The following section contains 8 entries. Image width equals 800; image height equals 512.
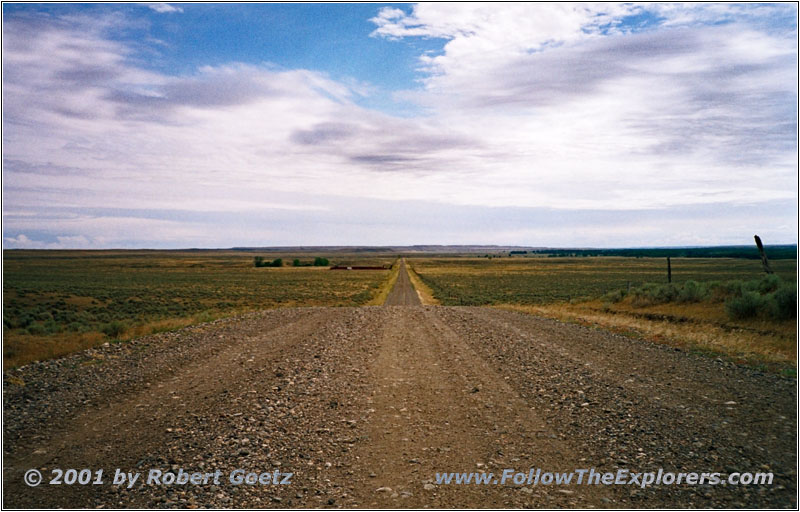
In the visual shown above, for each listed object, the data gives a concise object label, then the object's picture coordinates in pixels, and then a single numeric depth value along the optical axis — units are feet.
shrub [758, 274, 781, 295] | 62.59
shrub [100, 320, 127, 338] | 56.24
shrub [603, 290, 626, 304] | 90.89
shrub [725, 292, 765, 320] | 56.47
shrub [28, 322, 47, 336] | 75.45
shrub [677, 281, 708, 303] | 72.95
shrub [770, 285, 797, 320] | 53.06
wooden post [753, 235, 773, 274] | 64.54
